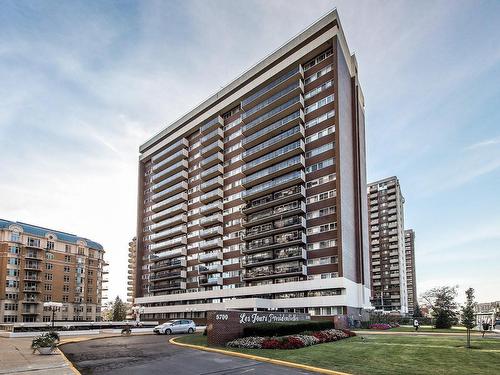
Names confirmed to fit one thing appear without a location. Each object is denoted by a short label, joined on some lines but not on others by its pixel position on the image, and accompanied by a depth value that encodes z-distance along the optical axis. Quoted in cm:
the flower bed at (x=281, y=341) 2356
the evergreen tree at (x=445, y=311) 5400
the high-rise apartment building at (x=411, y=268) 18902
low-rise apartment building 9838
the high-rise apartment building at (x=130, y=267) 16849
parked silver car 4275
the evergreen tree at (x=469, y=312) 2486
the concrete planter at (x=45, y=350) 2084
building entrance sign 2634
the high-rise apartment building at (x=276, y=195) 6675
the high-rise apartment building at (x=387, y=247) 14125
